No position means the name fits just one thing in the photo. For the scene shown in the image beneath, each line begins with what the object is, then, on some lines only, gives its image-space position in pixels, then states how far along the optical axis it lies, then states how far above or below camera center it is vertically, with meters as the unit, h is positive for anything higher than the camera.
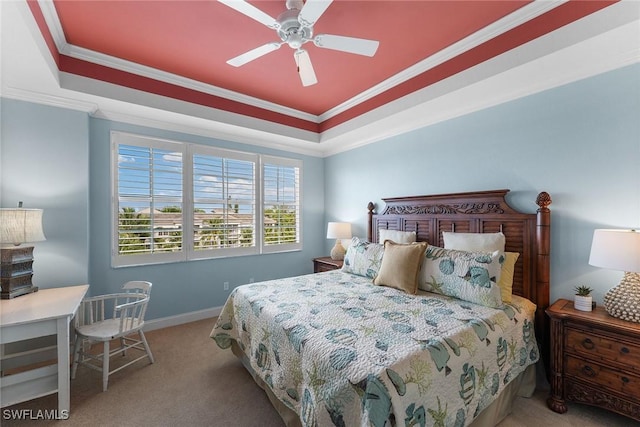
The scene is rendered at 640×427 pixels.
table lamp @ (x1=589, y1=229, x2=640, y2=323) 1.67 -0.32
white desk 1.74 -0.84
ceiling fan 1.56 +1.16
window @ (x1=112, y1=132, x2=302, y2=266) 3.15 +0.14
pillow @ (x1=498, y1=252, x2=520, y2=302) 2.13 -0.51
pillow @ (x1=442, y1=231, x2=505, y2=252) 2.40 -0.27
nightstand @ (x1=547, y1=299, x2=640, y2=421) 1.66 -0.97
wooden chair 2.16 -0.98
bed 1.29 -0.71
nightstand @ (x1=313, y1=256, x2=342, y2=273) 3.76 -0.74
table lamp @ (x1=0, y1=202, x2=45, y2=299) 2.09 -0.29
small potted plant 1.92 -0.63
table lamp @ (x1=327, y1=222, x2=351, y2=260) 4.02 -0.31
